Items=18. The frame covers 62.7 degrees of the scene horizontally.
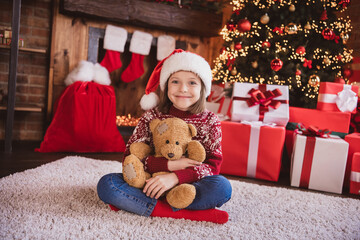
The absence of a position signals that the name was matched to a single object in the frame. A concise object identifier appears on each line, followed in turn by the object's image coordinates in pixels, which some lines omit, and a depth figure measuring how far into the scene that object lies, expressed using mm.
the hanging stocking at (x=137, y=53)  3027
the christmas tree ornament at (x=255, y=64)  2635
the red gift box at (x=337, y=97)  2146
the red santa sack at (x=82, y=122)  2383
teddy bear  1145
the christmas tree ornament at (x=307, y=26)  2578
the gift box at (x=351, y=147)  1979
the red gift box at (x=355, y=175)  1877
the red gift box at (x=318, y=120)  2158
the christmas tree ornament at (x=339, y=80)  2558
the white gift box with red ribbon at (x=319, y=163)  1875
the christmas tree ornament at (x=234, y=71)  2727
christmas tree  2598
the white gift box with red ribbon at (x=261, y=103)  2162
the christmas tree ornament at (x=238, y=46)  2672
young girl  1202
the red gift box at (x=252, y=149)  2029
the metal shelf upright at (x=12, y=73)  2148
